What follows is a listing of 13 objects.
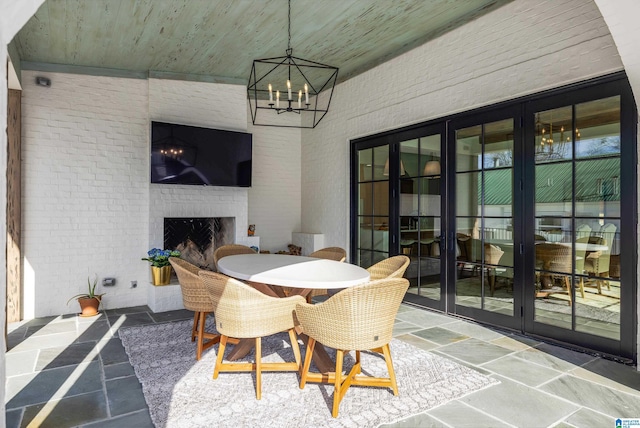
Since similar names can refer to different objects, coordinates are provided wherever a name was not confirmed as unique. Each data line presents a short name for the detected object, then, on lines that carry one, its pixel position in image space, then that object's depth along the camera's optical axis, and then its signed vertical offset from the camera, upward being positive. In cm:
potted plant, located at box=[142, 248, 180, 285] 475 -60
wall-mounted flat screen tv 489 +75
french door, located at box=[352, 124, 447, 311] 457 +12
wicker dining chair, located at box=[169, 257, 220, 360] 319 -67
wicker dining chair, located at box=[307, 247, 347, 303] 420 -42
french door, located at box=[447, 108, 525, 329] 382 -3
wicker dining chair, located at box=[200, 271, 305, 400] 256 -63
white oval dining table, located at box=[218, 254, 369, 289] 266 -43
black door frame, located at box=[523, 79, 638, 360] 306 +1
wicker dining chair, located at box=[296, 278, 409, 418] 231 -63
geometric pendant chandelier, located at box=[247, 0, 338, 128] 537 +189
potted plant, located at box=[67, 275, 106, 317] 451 -100
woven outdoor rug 226 -114
